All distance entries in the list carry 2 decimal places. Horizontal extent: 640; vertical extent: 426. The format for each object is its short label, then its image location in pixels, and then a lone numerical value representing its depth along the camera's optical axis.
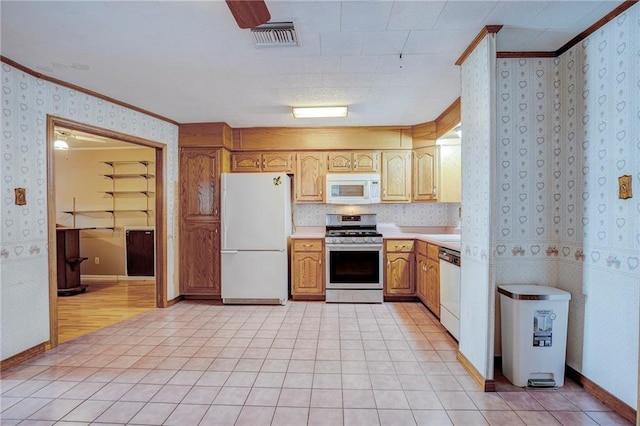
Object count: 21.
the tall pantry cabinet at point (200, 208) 4.02
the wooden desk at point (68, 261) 4.30
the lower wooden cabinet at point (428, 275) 3.28
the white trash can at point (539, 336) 2.00
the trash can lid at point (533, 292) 1.99
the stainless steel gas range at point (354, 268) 3.92
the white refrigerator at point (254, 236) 3.90
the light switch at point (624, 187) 1.72
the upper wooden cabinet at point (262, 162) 4.28
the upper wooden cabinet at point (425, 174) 4.05
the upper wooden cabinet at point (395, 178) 4.25
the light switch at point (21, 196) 2.42
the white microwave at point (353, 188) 4.19
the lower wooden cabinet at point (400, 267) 3.95
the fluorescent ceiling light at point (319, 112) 3.34
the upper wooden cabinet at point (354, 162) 4.26
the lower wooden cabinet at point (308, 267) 4.04
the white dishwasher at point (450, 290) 2.69
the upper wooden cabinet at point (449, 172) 3.99
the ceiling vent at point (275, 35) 1.87
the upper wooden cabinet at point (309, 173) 4.27
